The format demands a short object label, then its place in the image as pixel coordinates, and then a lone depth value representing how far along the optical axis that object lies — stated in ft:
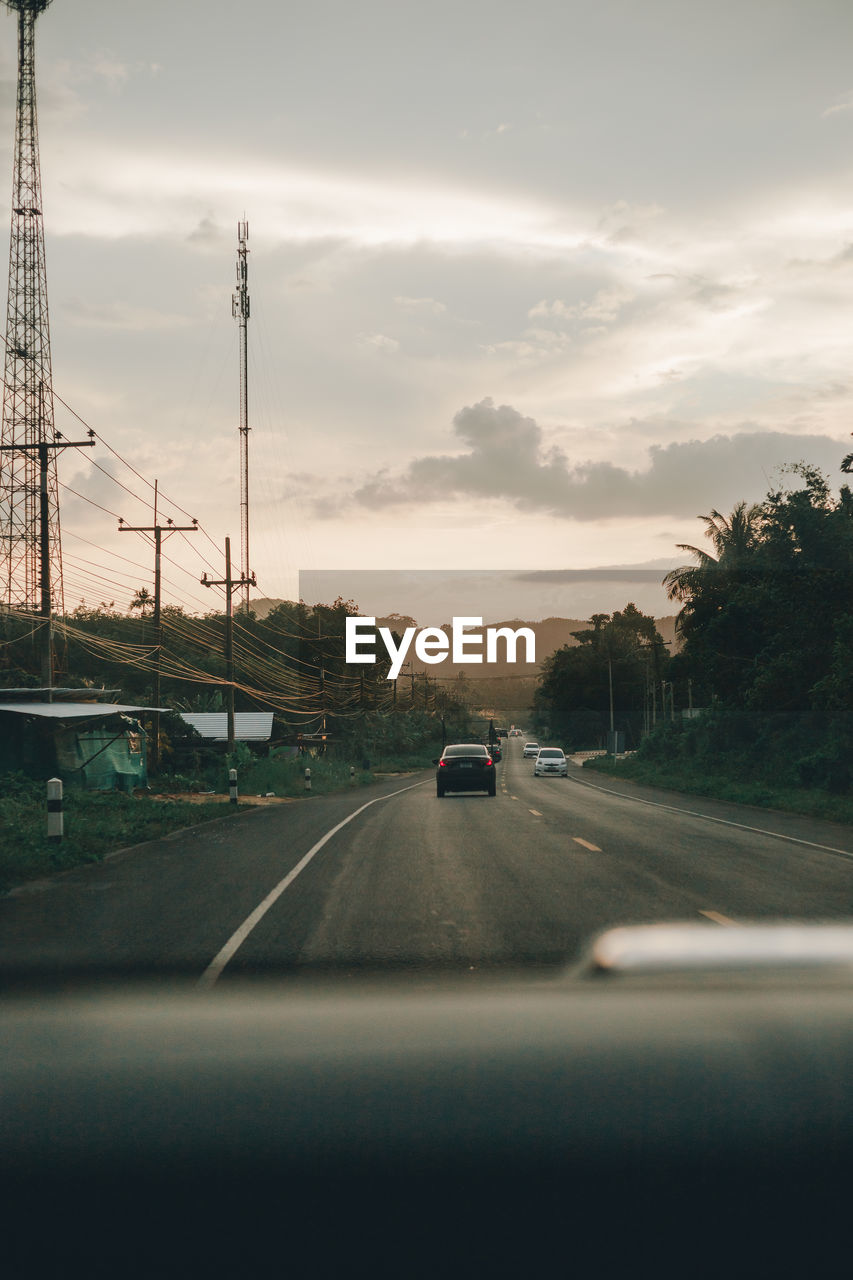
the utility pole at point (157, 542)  133.69
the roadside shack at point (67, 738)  96.02
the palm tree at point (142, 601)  221.54
